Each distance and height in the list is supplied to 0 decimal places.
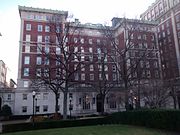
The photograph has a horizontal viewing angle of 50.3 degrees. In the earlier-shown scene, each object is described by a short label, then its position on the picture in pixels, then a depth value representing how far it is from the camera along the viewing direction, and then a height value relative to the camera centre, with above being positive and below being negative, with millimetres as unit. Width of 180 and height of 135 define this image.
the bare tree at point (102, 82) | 34144 +3358
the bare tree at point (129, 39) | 29269 +10243
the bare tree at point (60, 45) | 30852 +9295
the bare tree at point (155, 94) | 29545 +507
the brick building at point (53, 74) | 51375 +7985
